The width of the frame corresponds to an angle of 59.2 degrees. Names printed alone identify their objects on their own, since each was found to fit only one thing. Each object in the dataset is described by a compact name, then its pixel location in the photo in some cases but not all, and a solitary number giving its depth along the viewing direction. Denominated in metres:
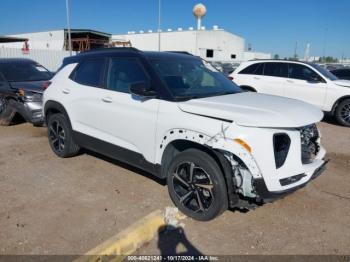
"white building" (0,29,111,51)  37.53
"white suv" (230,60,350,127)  8.71
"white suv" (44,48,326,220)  2.96
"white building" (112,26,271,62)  47.28
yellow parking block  2.68
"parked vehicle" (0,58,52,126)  7.03
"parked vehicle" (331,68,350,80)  11.95
